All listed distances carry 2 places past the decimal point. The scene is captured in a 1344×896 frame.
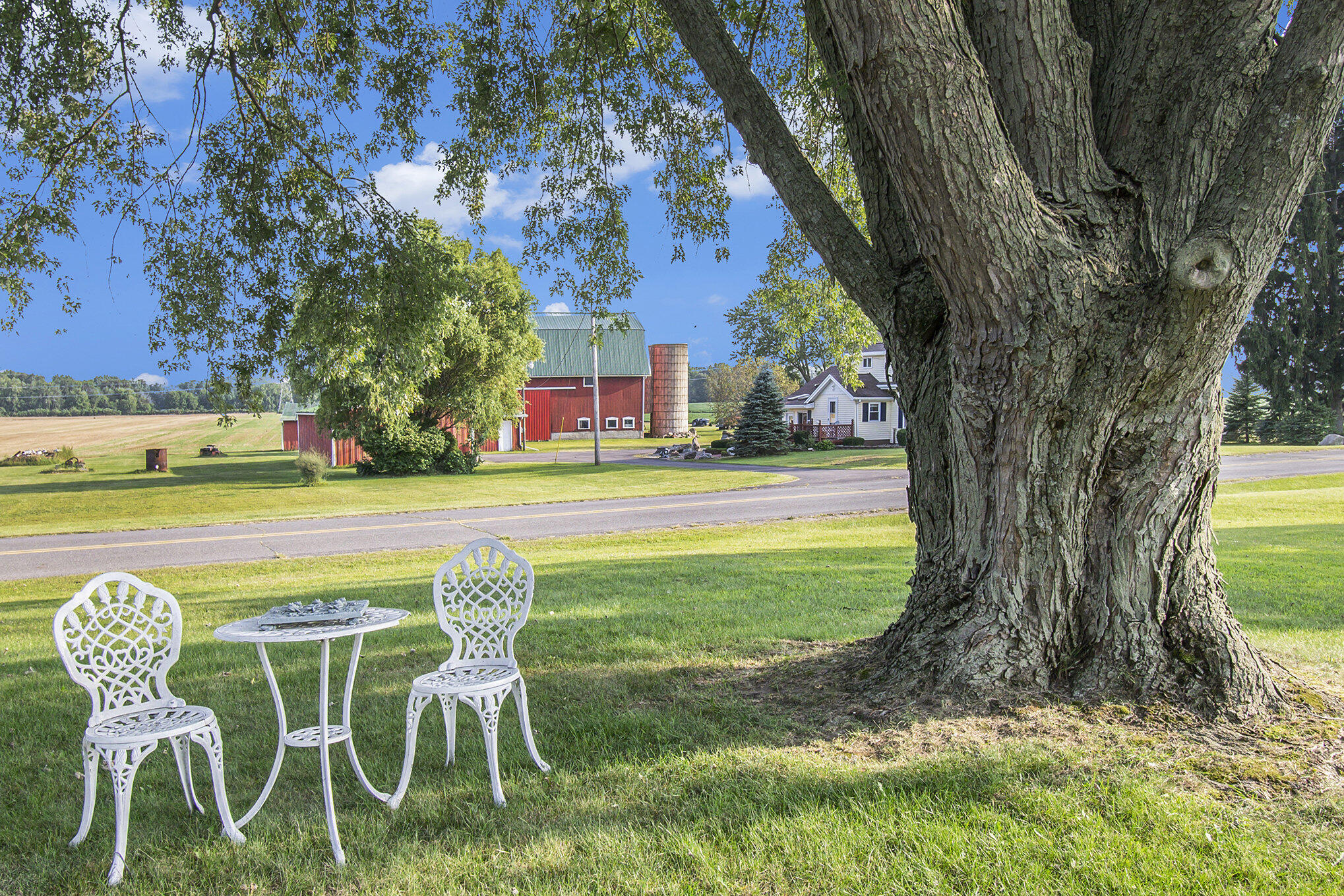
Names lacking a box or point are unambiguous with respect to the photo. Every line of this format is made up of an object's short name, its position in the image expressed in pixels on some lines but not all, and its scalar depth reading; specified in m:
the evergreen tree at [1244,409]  48.22
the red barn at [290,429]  47.22
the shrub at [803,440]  44.06
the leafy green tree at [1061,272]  3.64
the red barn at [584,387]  54.56
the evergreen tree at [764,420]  40.50
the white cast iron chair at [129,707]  3.33
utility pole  32.46
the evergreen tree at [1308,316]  42.47
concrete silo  58.19
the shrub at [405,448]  29.34
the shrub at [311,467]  25.06
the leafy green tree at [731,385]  63.72
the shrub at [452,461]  30.83
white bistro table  3.33
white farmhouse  48.25
